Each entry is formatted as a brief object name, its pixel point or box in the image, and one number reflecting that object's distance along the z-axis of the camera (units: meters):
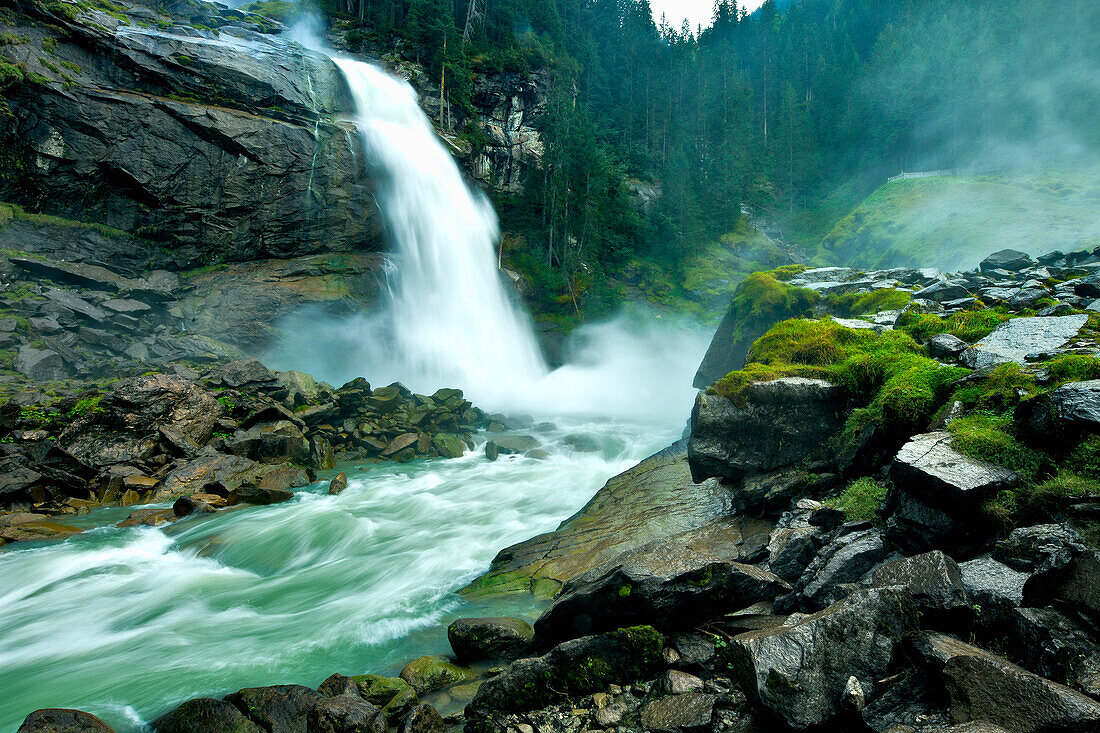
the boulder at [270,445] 14.54
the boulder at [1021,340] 5.88
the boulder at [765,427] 7.27
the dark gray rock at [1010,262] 16.28
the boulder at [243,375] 17.55
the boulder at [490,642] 5.60
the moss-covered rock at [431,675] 5.26
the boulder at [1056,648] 2.60
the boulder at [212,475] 12.66
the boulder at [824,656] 3.05
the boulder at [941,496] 4.07
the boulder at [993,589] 3.09
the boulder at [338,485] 13.13
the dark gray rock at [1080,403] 3.88
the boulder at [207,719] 4.70
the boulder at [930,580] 3.23
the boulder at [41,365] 18.00
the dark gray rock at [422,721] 4.43
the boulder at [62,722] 4.49
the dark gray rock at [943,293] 10.93
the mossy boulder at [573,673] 4.20
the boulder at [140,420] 13.37
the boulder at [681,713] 3.37
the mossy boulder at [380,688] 5.07
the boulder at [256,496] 12.31
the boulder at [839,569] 4.19
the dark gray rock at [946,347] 6.97
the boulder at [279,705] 4.70
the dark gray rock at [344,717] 4.44
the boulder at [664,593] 4.61
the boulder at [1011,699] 2.31
